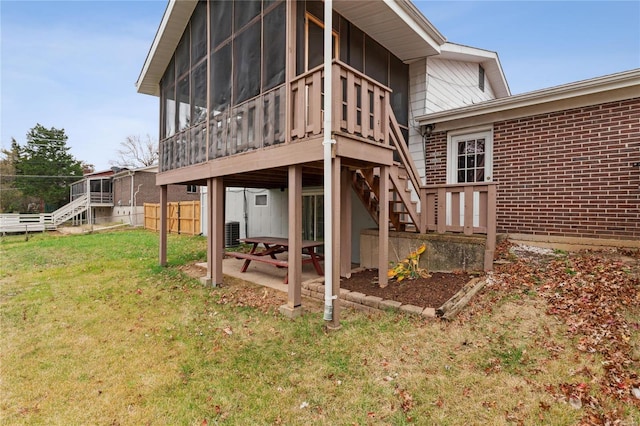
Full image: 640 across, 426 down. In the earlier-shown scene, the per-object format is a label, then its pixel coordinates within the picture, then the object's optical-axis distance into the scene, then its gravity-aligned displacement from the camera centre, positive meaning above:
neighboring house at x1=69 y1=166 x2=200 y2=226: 24.19 +0.85
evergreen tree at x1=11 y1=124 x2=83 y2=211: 30.66 +3.71
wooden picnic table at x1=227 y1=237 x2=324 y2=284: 6.16 -0.99
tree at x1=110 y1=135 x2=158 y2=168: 39.50 +6.60
